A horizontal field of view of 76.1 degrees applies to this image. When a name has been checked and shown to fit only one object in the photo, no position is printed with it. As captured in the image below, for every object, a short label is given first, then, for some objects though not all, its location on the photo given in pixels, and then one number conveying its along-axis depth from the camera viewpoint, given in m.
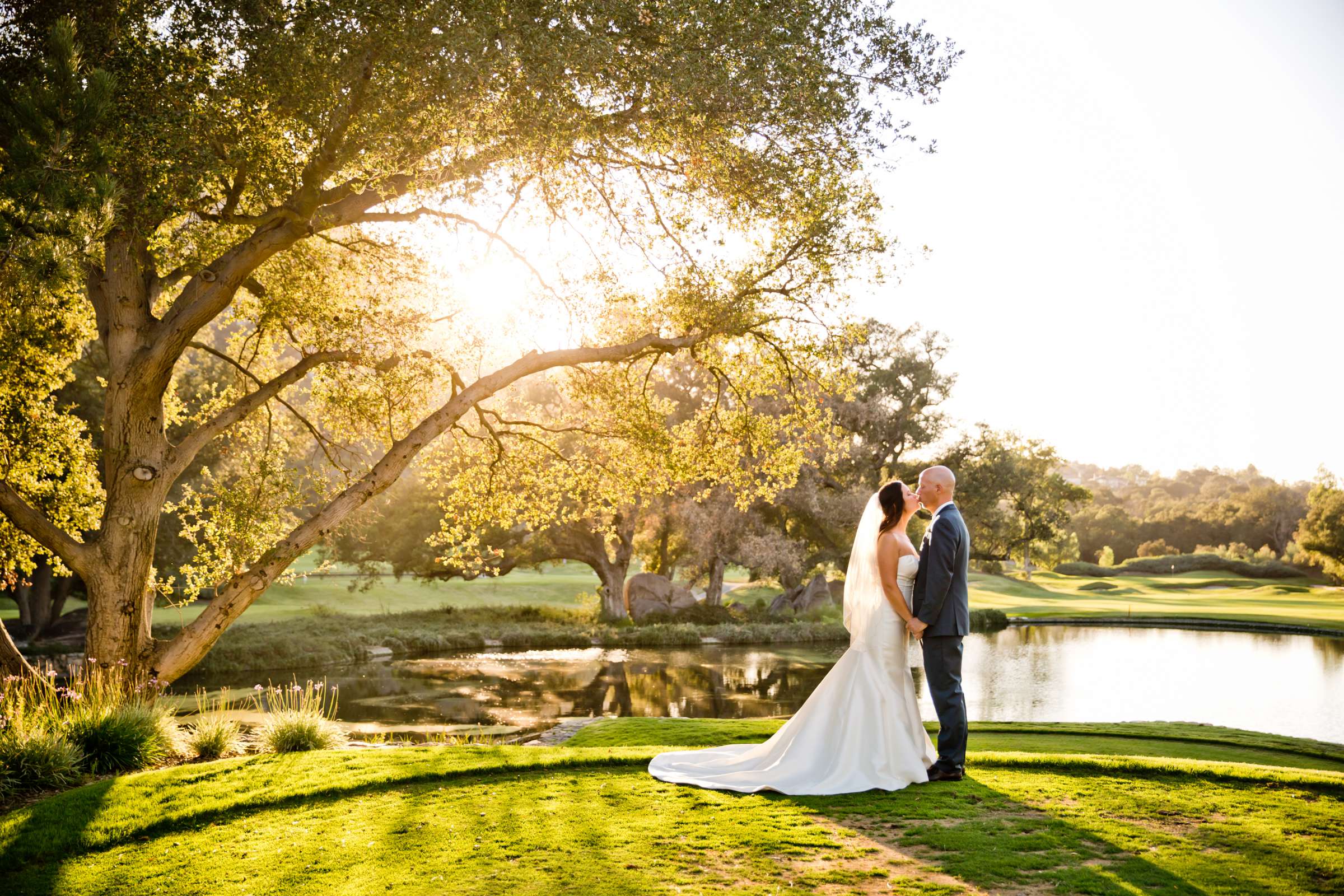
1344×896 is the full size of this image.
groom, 7.36
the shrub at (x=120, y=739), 8.83
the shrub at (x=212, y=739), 9.70
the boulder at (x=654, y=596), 34.50
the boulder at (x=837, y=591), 40.91
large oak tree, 9.09
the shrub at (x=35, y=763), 7.92
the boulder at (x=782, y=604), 36.34
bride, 7.38
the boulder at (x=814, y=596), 36.62
